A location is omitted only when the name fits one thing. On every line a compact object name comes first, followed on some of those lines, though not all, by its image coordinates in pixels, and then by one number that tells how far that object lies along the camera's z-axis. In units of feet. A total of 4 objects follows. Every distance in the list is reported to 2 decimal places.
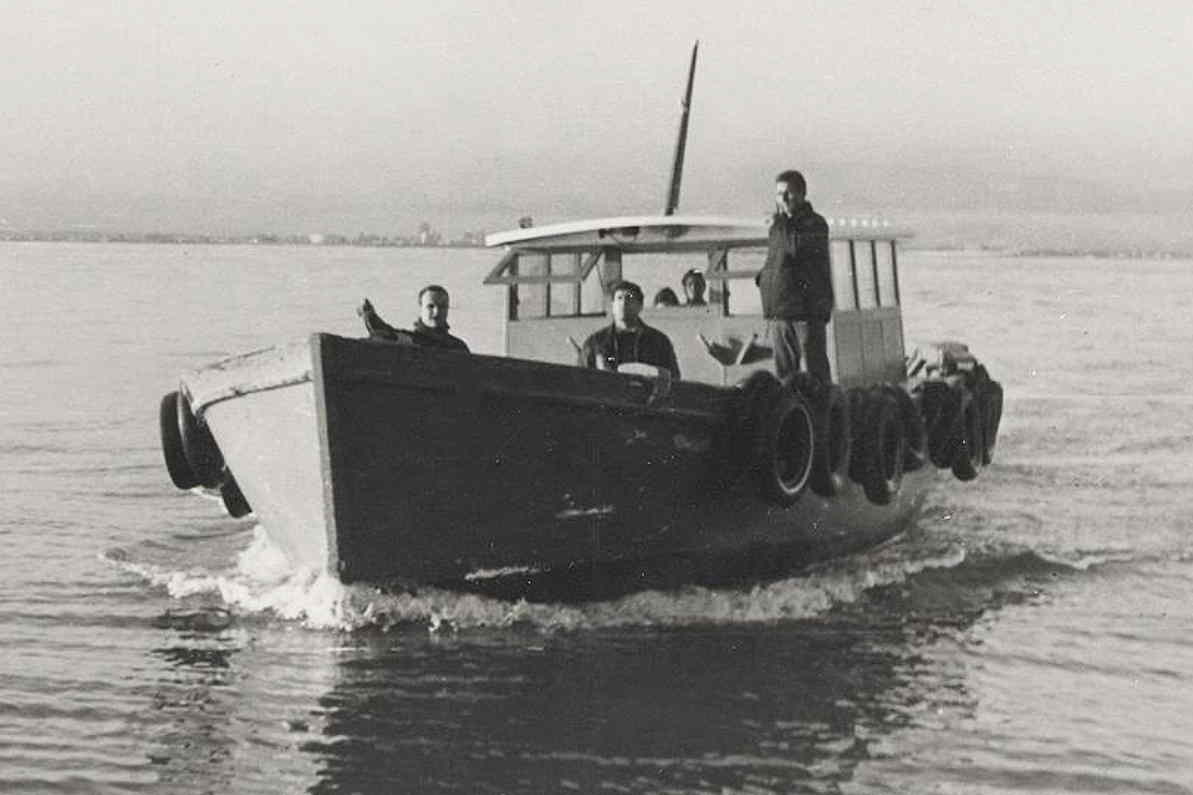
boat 49.96
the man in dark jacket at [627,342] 59.24
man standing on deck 61.06
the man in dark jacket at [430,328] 54.99
